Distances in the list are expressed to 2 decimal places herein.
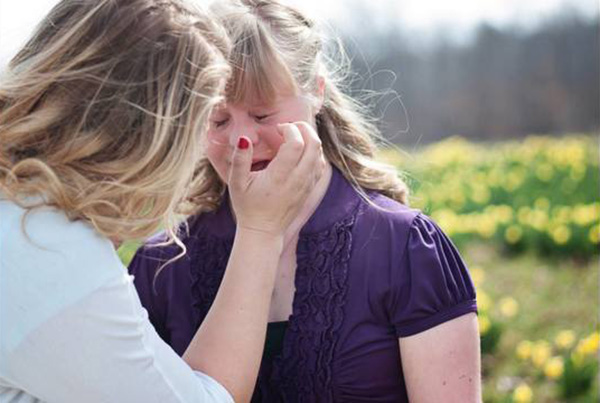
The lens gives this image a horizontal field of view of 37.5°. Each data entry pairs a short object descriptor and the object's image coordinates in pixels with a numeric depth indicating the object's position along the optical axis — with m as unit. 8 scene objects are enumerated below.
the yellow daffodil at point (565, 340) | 3.71
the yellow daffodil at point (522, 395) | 3.16
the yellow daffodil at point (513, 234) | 5.66
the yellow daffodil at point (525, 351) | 3.74
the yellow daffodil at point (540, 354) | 3.65
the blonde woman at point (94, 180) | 1.36
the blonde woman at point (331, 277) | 1.80
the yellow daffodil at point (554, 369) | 3.48
